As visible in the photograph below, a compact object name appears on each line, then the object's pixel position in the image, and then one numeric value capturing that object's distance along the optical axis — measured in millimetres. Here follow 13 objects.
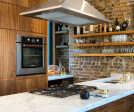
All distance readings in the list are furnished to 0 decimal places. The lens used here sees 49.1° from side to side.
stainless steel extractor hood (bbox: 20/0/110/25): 1611
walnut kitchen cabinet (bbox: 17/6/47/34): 2809
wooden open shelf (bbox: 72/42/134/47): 3419
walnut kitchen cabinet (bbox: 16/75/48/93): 2778
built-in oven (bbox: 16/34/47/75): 2815
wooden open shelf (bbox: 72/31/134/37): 3444
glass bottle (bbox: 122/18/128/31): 3500
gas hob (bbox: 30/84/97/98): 1730
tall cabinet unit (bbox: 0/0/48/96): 2587
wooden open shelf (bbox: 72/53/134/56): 3351
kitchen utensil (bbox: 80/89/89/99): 1536
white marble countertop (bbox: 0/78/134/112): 1258
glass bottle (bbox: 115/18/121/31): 3558
